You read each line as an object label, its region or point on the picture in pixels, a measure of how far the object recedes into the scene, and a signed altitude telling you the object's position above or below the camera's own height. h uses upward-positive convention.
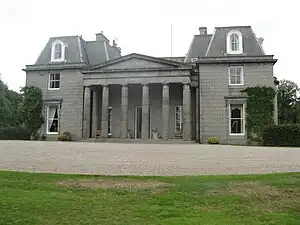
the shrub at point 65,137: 29.97 -0.44
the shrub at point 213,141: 27.45 -0.59
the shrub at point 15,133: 30.61 -0.15
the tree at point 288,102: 51.28 +4.68
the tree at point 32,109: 31.83 +1.98
